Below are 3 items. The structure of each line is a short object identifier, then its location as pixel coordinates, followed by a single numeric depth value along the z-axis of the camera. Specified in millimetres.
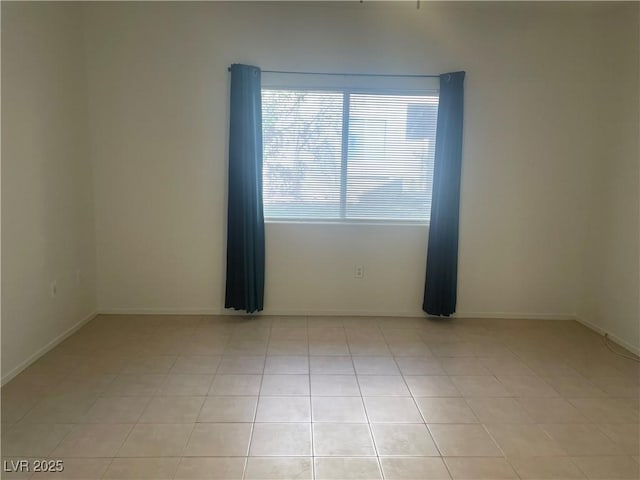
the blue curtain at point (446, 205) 3500
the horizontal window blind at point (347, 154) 3592
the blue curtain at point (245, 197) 3418
